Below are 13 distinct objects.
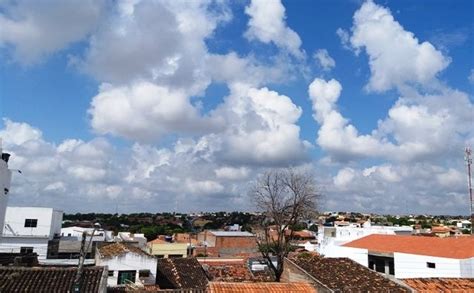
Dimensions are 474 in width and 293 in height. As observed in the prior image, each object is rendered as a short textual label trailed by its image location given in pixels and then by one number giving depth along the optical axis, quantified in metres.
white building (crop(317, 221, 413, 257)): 44.46
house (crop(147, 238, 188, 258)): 55.62
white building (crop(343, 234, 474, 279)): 29.00
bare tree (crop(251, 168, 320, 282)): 33.88
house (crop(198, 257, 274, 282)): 41.09
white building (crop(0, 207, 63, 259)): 41.31
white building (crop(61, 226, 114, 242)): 48.11
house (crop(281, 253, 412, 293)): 21.36
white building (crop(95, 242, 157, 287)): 29.72
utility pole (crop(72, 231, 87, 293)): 13.09
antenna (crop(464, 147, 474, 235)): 39.38
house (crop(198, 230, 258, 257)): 68.12
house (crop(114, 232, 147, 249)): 52.23
